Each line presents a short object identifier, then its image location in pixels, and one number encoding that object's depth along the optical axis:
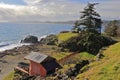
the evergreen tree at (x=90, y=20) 20.32
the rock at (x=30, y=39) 40.96
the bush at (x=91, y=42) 19.83
